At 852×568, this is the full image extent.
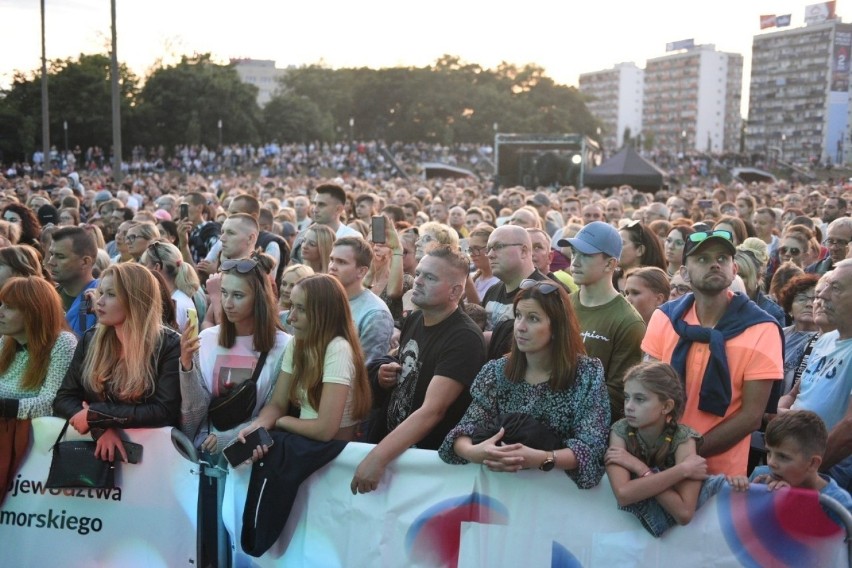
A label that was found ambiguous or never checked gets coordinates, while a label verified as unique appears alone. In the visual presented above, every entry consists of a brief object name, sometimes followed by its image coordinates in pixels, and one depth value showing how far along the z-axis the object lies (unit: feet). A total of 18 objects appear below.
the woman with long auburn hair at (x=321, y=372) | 14.33
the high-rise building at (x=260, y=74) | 575.38
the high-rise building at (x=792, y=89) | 479.00
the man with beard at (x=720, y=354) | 13.12
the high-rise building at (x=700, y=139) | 643.78
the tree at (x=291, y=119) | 241.14
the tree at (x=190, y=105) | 208.13
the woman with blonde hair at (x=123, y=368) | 14.70
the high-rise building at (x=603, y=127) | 334.44
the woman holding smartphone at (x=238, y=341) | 15.46
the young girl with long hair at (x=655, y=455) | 12.03
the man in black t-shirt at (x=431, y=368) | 13.70
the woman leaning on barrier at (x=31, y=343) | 15.89
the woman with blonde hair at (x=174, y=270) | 21.26
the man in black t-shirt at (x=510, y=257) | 18.44
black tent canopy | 101.52
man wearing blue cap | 14.75
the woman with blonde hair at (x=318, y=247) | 22.66
